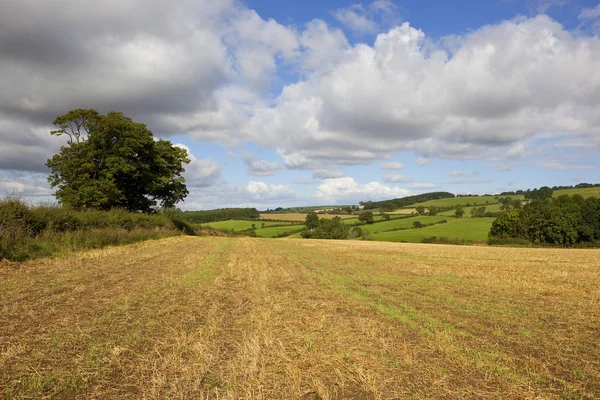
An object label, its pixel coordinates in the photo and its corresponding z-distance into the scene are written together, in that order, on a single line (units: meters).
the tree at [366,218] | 112.55
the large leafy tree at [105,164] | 33.25
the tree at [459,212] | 113.51
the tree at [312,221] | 102.88
